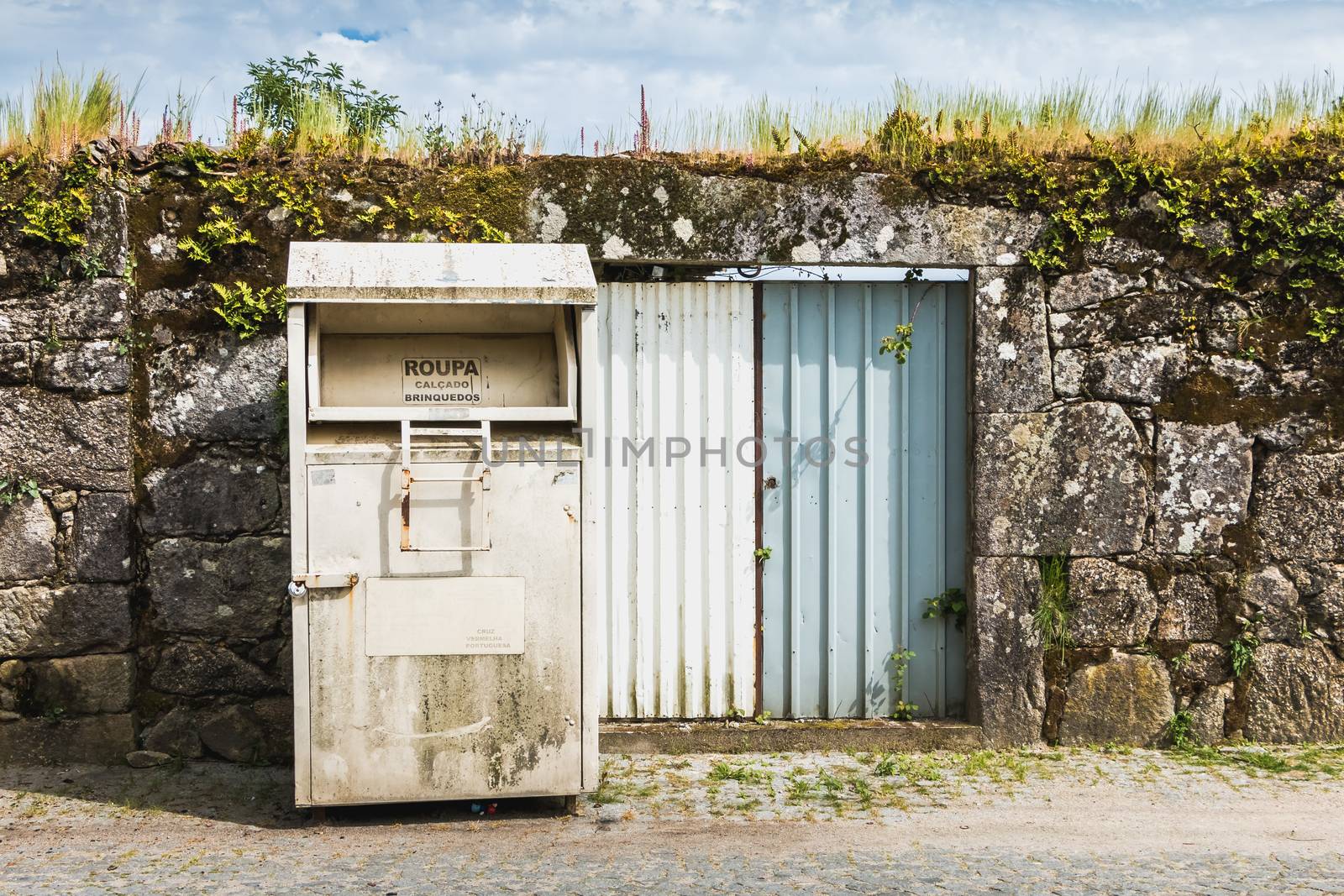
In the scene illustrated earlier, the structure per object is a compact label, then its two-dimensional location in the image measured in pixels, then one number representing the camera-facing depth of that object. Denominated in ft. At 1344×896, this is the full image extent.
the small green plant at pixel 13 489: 15.70
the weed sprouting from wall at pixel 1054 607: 16.79
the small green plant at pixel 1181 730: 16.96
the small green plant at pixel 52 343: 15.71
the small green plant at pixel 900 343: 17.21
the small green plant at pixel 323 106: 16.73
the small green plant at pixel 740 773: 15.43
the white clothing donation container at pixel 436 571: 13.03
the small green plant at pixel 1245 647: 16.92
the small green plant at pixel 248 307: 15.90
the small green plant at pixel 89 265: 15.72
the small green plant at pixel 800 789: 14.72
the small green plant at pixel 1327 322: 16.97
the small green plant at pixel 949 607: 17.31
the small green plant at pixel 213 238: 15.87
